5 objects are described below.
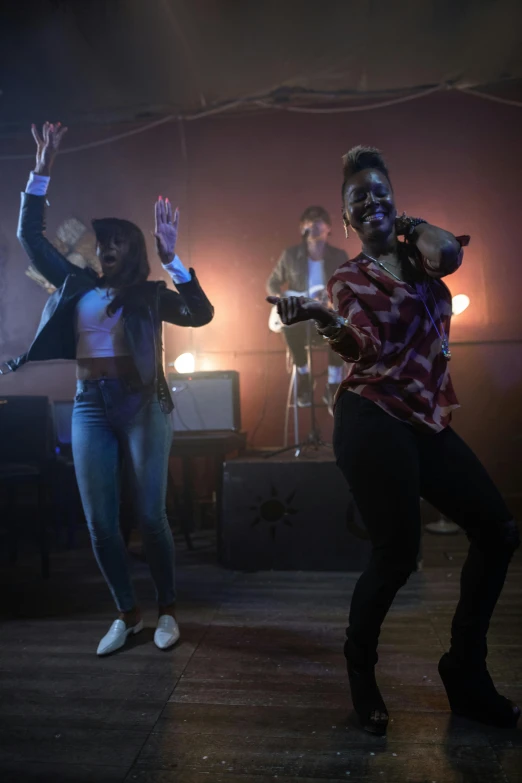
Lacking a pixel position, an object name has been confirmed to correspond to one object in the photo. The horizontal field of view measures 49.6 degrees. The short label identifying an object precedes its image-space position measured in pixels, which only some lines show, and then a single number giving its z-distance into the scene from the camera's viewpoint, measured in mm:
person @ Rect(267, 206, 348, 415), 4523
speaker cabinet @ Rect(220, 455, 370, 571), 3051
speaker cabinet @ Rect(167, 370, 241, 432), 4012
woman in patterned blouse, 1379
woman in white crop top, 2021
